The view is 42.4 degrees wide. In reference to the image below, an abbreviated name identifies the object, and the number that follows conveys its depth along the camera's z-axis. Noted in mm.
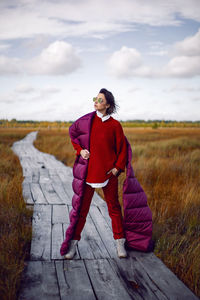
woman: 2479
